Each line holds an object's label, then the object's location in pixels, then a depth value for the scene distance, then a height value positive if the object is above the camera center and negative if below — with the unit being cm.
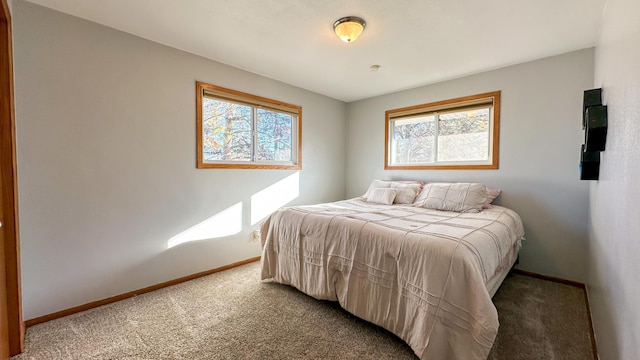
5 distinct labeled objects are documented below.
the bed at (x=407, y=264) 140 -62
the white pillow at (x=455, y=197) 268 -26
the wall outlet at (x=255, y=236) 322 -78
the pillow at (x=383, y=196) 320 -29
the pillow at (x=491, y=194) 286 -23
